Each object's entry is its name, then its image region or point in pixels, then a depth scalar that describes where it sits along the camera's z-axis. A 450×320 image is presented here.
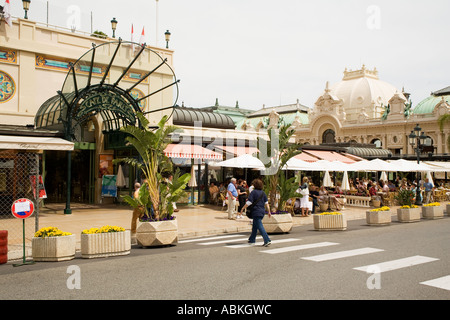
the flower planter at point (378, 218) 15.31
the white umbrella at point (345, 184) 23.39
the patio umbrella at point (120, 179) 21.14
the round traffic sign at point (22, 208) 8.89
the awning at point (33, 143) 14.12
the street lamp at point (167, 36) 26.85
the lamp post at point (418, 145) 24.31
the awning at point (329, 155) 29.52
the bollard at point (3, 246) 9.01
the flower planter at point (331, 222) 13.83
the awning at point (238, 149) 23.23
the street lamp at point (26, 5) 21.68
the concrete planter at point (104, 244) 9.38
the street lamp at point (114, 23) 24.63
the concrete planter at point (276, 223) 12.79
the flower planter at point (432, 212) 17.64
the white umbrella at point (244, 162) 19.41
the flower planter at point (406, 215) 16.42
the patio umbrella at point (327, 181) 24.19
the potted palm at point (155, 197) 10.66
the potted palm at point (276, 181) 12.87
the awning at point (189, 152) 20.36
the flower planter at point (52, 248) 9.06
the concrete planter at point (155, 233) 10.59
